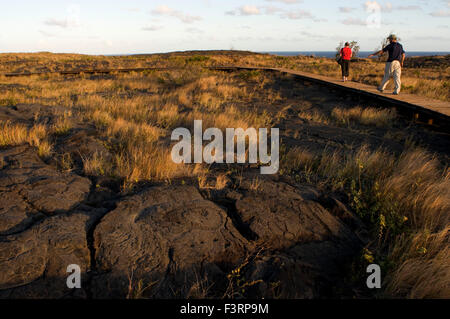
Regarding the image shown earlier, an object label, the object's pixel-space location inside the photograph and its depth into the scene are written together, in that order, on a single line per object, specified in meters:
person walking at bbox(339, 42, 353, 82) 14.36
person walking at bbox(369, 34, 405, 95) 9.79
